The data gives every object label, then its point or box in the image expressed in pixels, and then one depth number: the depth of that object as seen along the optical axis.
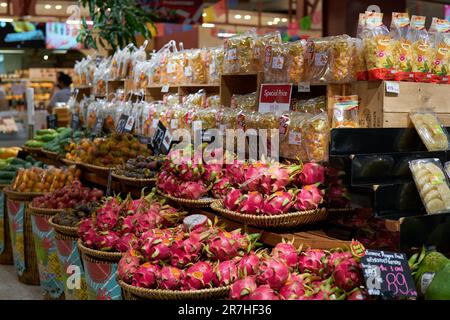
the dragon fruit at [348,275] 1.94
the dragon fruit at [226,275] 2.22
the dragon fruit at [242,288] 1.99
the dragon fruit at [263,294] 1.93
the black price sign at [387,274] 1.84
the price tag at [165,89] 4.77
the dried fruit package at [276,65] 3.06
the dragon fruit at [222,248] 2.32
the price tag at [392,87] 2.59
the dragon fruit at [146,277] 2.26
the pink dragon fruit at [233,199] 2.54
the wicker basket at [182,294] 2.18
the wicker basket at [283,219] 2.40
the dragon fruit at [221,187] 2.82
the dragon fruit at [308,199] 2.42
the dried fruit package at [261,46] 3.34
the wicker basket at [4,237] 4.82
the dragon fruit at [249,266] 2.18
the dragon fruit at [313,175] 2.51
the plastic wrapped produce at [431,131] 2.49
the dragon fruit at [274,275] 2.03
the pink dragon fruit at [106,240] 2.81
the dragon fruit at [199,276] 2.21
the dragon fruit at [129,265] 2.33
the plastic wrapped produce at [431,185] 2.24
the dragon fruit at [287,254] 2.19
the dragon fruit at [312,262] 2.14
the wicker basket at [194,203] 2.86
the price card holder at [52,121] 7.01
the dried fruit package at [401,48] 2.64
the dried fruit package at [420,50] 2.73
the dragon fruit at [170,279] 2.22
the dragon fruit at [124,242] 2.74
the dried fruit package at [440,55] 2.79
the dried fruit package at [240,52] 3.43
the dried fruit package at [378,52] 2.61
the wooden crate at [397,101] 2.60
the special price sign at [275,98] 3.05
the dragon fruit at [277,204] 2.41
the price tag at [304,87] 2.95
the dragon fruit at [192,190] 2.89
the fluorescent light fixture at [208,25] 10.57
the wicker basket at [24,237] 4.30
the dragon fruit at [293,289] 1.97
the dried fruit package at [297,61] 2.97
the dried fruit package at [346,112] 2.72
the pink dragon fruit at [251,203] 2.45
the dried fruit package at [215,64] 4.02
